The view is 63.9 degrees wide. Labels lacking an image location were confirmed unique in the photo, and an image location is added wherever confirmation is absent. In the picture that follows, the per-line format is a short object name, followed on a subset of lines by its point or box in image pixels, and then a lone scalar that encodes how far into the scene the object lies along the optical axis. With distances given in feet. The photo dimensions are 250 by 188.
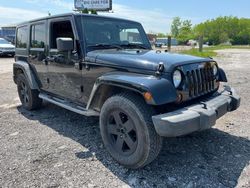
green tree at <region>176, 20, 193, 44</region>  209.24
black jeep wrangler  7.42
